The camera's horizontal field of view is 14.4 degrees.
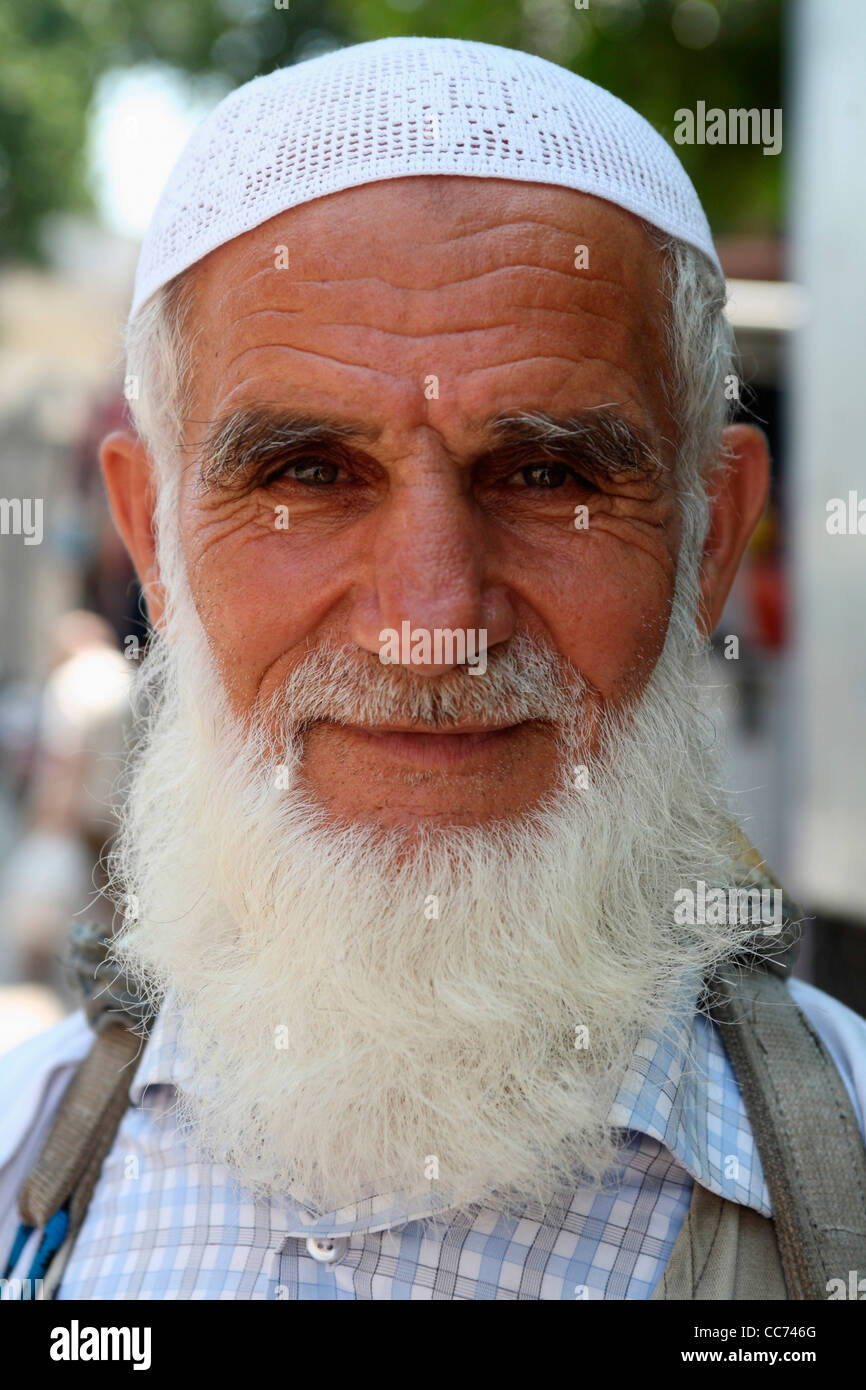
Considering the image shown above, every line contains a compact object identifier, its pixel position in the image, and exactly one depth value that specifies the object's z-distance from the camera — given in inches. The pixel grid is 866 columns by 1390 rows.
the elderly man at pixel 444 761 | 35.3
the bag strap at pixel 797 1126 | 34.4
